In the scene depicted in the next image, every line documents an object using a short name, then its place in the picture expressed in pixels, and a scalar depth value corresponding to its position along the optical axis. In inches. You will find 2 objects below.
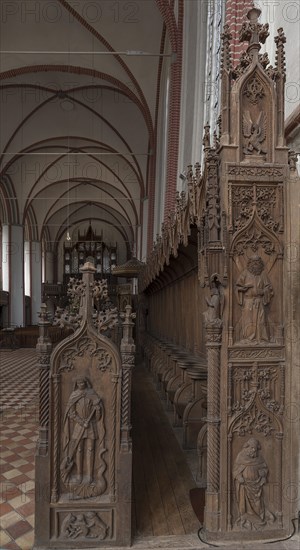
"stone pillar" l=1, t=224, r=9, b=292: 837.2
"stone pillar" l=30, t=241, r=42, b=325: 1064.2
